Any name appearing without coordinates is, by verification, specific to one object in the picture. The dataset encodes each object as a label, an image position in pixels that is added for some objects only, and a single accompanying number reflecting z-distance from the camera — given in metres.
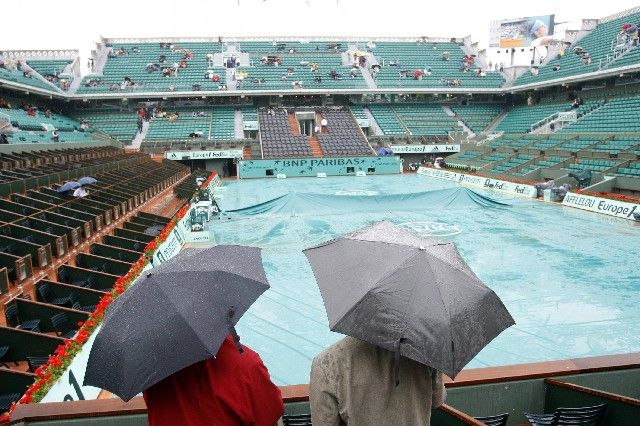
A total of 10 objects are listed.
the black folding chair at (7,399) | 4.99
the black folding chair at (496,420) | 3.54
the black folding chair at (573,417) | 3.65
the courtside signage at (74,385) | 5.01
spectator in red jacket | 2.27
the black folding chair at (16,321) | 6.91
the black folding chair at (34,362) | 5.92
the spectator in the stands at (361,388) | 2.19
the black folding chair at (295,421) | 3.40
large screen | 51.12
